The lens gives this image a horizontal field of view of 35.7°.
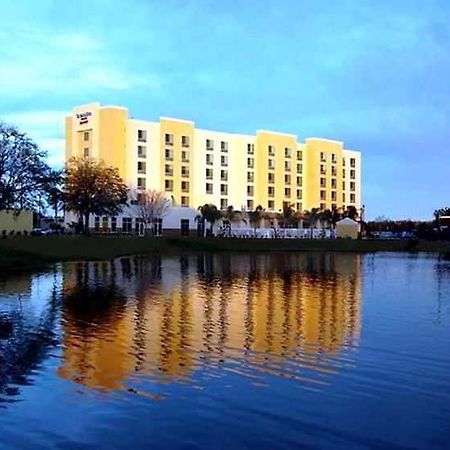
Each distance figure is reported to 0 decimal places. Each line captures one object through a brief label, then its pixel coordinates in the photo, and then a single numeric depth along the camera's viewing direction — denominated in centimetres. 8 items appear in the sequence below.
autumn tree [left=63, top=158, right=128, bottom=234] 8444
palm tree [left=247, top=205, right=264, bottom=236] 11238
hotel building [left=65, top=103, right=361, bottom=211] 10331
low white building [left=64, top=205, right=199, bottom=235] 10094
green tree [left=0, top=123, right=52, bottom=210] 4922
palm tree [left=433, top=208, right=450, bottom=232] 12852
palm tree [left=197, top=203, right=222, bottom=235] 10538
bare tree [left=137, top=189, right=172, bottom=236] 10192
